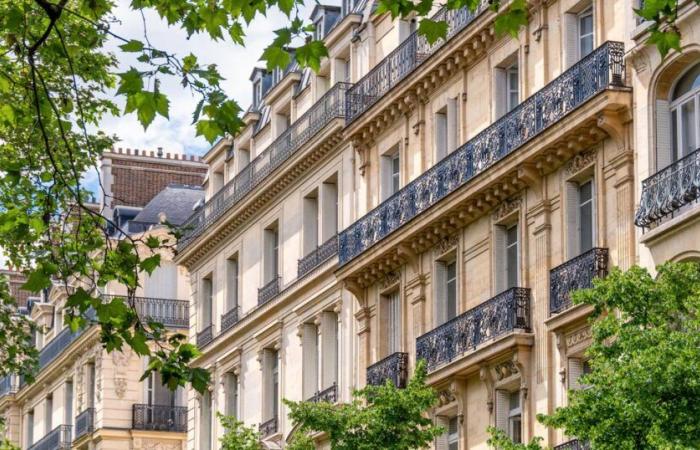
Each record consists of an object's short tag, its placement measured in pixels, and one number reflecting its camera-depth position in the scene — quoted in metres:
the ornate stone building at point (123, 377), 62.50
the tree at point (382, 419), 33.50
